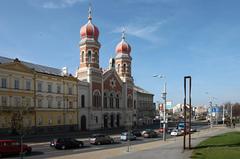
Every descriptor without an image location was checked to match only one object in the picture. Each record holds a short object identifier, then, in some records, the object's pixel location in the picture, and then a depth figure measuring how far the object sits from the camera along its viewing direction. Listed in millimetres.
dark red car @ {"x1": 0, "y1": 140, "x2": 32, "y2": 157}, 23680
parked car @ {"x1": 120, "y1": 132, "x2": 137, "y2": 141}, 38910
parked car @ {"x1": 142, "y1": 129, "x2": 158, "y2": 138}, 44838
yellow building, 42758
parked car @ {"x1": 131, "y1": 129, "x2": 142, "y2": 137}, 46524
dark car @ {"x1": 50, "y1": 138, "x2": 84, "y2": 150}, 29081
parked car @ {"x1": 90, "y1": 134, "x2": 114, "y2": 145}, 33865
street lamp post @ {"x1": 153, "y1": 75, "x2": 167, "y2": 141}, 37621
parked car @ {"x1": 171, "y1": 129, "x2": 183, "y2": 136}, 48718
